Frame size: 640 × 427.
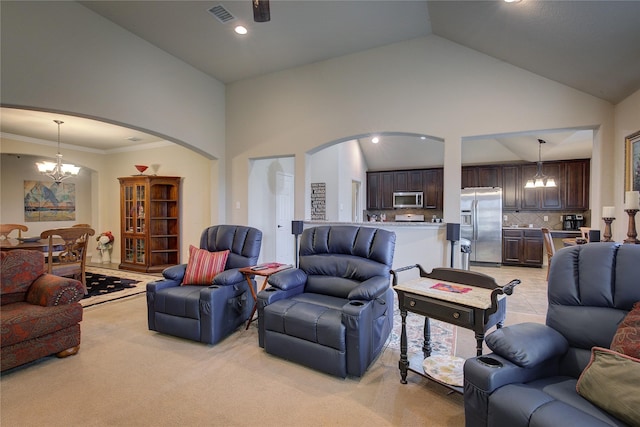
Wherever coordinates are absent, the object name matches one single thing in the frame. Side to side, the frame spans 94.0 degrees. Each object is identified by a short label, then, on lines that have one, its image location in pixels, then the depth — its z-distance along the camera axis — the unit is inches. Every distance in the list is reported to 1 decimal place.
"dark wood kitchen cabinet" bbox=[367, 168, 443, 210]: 320.2
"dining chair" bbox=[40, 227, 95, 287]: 167.2
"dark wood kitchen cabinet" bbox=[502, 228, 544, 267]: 261.4
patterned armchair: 93.2
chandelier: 219.1
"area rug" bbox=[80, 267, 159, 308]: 172.6
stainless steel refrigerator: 270.8
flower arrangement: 272.7
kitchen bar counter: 157.5
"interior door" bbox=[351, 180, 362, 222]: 315.0
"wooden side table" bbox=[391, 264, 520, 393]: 73.4
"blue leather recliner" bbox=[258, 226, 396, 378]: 90.6
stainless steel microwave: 323.6
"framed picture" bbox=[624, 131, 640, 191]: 110.3
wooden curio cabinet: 241.9
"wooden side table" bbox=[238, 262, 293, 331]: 122.2
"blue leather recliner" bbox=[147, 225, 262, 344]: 113.0
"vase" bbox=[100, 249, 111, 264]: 281.4
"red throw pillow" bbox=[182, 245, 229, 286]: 128.6
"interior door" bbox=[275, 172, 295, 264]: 253.3
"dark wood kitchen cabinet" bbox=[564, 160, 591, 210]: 255.4
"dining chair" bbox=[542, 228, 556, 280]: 210.4
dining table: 160.5
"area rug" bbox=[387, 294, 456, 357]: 112.1
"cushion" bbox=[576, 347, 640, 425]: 46.9
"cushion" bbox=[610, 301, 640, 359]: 52.7
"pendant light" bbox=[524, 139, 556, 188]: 253.8
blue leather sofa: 51.7
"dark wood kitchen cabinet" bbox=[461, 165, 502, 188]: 288.7
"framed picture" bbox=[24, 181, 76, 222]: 268.1
